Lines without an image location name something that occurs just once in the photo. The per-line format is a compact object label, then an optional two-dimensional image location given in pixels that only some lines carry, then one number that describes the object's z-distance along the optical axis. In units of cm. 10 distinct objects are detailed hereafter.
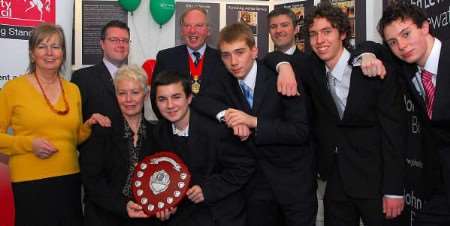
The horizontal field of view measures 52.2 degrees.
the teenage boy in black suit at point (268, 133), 253
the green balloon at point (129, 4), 459
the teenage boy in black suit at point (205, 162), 248
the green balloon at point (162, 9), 459
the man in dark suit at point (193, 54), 382
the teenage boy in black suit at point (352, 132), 254
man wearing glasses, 326
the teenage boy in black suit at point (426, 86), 223
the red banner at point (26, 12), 365
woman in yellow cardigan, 268
